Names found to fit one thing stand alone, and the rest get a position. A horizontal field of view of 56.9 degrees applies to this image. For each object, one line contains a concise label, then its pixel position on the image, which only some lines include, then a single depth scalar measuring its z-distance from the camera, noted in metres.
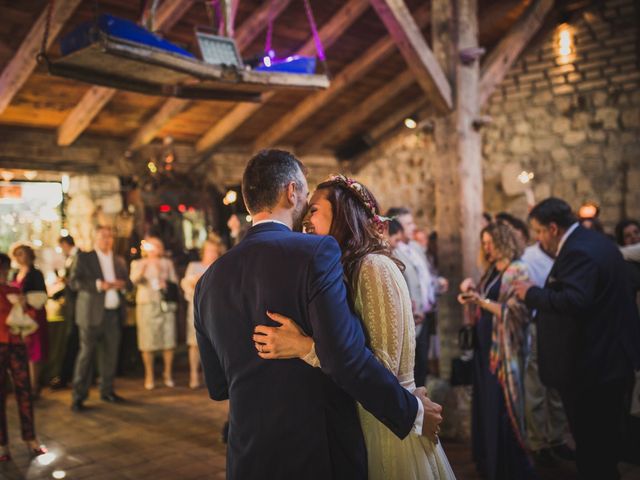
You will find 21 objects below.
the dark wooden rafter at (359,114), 8.67
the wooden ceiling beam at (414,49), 4.87
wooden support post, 5.00
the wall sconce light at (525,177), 8.56
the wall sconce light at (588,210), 7.16
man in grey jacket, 5.55
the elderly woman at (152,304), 6.31
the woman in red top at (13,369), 4.05
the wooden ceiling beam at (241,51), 6.24
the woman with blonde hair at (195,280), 5.04
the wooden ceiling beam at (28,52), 5.07
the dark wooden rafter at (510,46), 5.45
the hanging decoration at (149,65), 3.84
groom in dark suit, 1.54
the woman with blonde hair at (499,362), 3.27
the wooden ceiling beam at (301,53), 6.75
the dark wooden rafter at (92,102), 5.75
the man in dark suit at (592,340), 2.91
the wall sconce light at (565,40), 8.10
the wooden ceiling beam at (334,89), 7.48
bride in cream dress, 1.73
